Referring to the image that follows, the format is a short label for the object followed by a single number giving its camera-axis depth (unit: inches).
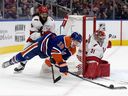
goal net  257.8
